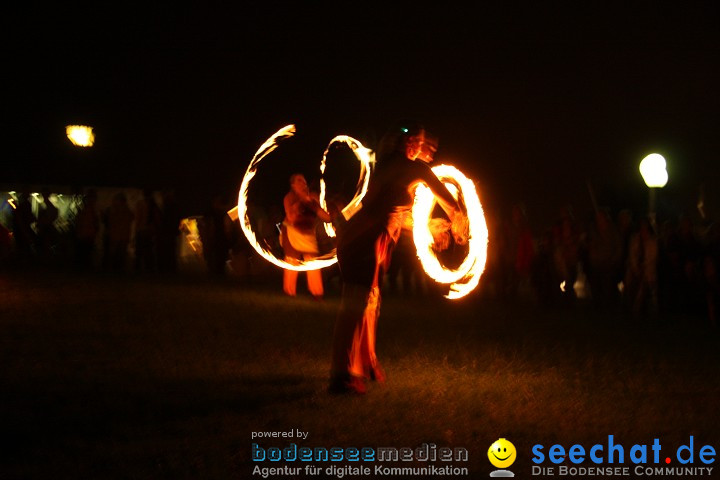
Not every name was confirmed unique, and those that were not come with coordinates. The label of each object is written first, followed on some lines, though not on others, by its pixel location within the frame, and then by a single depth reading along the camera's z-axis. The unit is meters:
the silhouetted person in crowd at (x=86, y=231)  19.78
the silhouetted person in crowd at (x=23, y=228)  21.66
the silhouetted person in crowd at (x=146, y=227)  20.00
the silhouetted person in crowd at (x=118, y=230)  19.91
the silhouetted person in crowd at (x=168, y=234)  20.33
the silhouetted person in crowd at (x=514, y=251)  16.66
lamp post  18.62
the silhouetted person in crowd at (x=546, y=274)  16.53
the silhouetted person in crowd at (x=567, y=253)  16.38
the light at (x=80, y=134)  30.94
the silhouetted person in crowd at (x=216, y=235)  19.75
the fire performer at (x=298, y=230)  14.63
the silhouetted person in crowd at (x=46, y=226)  21.81
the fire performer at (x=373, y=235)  7.89
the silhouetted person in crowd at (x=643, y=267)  15.89
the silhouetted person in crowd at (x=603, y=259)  16.39
